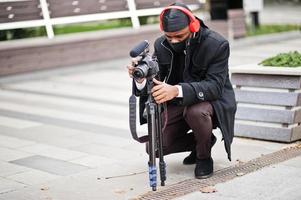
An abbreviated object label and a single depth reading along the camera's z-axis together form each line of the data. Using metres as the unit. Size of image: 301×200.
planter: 6.14
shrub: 6.39
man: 4.76
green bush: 18.11
